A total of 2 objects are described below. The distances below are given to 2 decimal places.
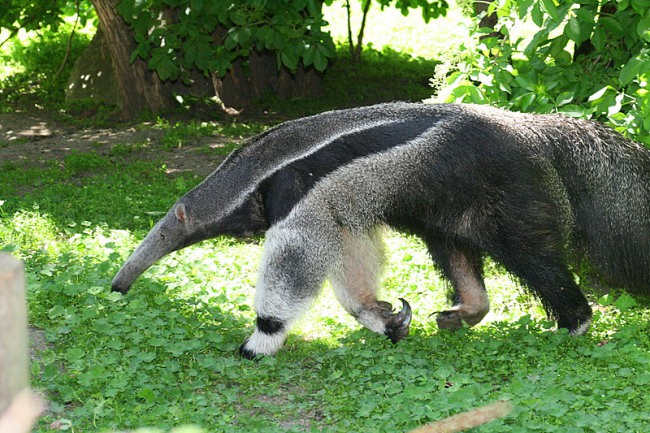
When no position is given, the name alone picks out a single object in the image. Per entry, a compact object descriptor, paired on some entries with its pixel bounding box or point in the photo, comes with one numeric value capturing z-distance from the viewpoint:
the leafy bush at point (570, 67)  11.24
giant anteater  10.14
